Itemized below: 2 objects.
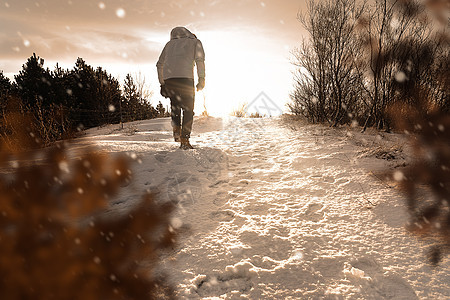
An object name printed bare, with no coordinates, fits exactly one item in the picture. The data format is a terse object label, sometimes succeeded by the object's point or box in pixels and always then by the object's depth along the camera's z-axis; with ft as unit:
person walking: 13.34
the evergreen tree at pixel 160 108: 92.22
